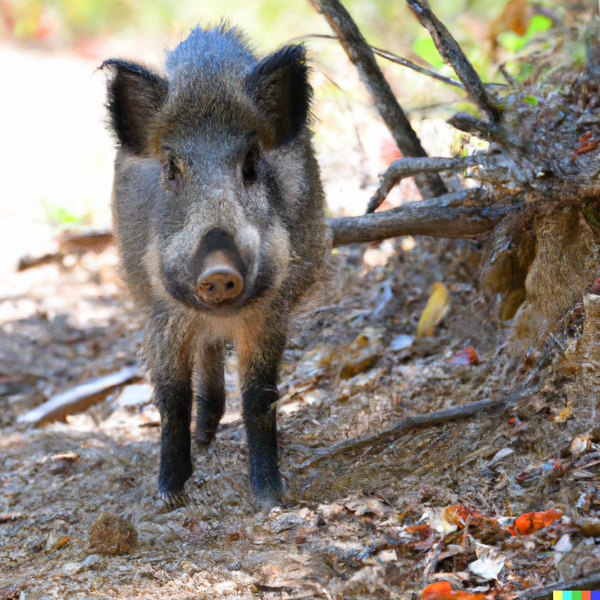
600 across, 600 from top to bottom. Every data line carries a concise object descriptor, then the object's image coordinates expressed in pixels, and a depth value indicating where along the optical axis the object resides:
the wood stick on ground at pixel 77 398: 10.42
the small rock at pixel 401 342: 9.66
